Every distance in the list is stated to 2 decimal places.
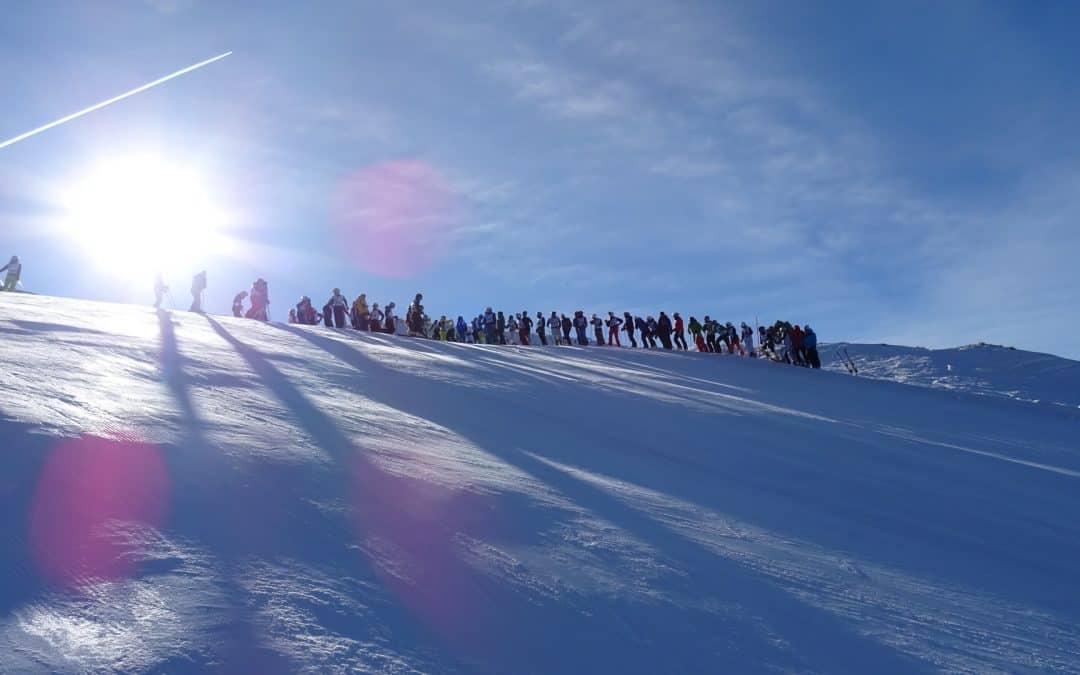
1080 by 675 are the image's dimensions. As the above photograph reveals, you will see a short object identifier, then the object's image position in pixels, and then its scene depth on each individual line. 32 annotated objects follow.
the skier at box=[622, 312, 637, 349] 32.38
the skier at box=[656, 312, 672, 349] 31.45
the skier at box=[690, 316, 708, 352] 32.88
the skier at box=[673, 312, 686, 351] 31.69
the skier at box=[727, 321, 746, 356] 33.53
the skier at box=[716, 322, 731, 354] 33.31
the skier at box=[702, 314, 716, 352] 33.00
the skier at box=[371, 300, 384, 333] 27.06
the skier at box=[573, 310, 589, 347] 31.59
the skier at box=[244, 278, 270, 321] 24.75
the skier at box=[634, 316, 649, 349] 32.03
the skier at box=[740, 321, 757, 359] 33.44
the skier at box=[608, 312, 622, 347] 32.82
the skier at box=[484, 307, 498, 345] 30.75
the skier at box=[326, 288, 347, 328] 26.17
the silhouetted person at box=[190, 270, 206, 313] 24.25
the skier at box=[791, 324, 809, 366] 29.08
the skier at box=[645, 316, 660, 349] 31.78
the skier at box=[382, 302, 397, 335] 27.88
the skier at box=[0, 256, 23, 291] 24.34
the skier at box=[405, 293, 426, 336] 28.53
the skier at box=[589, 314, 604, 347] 32.22
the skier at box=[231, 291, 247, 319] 27.85
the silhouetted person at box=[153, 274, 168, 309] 25.34
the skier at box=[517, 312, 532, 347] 31.50
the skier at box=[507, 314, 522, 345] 32.94
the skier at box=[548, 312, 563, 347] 32.81
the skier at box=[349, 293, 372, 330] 26.67
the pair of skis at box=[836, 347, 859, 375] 38.18
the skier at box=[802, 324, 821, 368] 28.59
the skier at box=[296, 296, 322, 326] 28.28
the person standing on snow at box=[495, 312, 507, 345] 30.83
